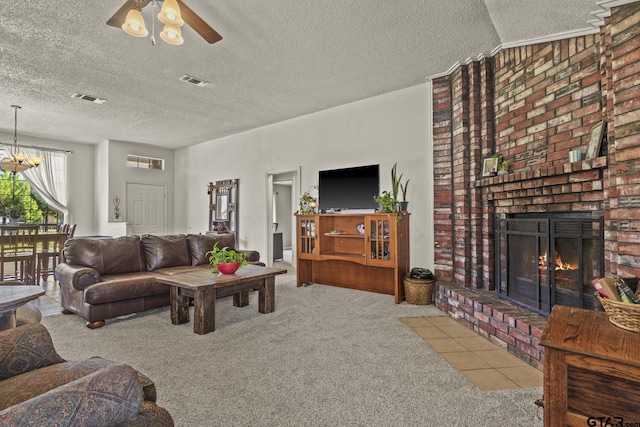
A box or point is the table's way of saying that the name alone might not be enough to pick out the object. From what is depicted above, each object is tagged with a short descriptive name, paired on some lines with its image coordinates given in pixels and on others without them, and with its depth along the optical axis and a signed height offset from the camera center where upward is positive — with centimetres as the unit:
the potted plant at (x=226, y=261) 335 -48
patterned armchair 70 -46
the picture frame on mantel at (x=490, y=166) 329 +49
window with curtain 653 +50
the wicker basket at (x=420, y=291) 385 -90
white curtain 670 +77
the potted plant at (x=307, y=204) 504 +17
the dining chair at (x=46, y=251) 509 -59
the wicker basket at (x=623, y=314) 132 -41
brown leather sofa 317 -63
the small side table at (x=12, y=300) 162 -43
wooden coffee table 293 -72
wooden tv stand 404 -50
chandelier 514 +86
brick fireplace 202 +41
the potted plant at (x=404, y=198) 412 +22
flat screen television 463 +39
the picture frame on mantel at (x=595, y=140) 225 +51
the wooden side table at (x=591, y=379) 117 -61
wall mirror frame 697 +20
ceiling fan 221 +140
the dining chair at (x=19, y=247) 456 -46
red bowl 334 -54
